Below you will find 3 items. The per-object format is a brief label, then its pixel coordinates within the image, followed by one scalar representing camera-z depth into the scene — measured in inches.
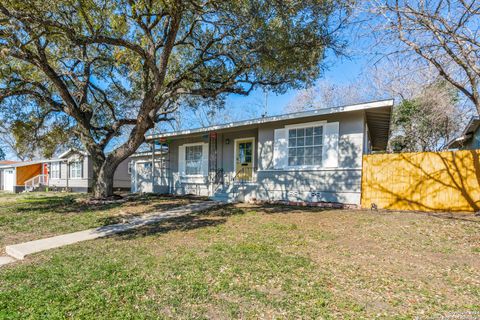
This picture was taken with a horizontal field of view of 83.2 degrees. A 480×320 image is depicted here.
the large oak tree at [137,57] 274.4
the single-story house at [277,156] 350.9
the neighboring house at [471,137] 504.3
